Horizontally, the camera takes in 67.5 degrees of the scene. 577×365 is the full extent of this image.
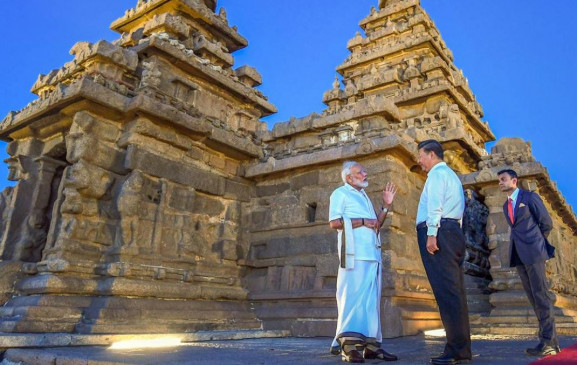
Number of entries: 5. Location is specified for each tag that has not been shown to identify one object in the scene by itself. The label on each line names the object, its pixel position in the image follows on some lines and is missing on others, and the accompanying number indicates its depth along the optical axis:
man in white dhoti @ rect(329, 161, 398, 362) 3.76
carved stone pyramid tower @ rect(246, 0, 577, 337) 6.66
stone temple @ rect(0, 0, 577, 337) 6.16
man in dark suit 4.29
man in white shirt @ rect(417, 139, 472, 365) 3.30
